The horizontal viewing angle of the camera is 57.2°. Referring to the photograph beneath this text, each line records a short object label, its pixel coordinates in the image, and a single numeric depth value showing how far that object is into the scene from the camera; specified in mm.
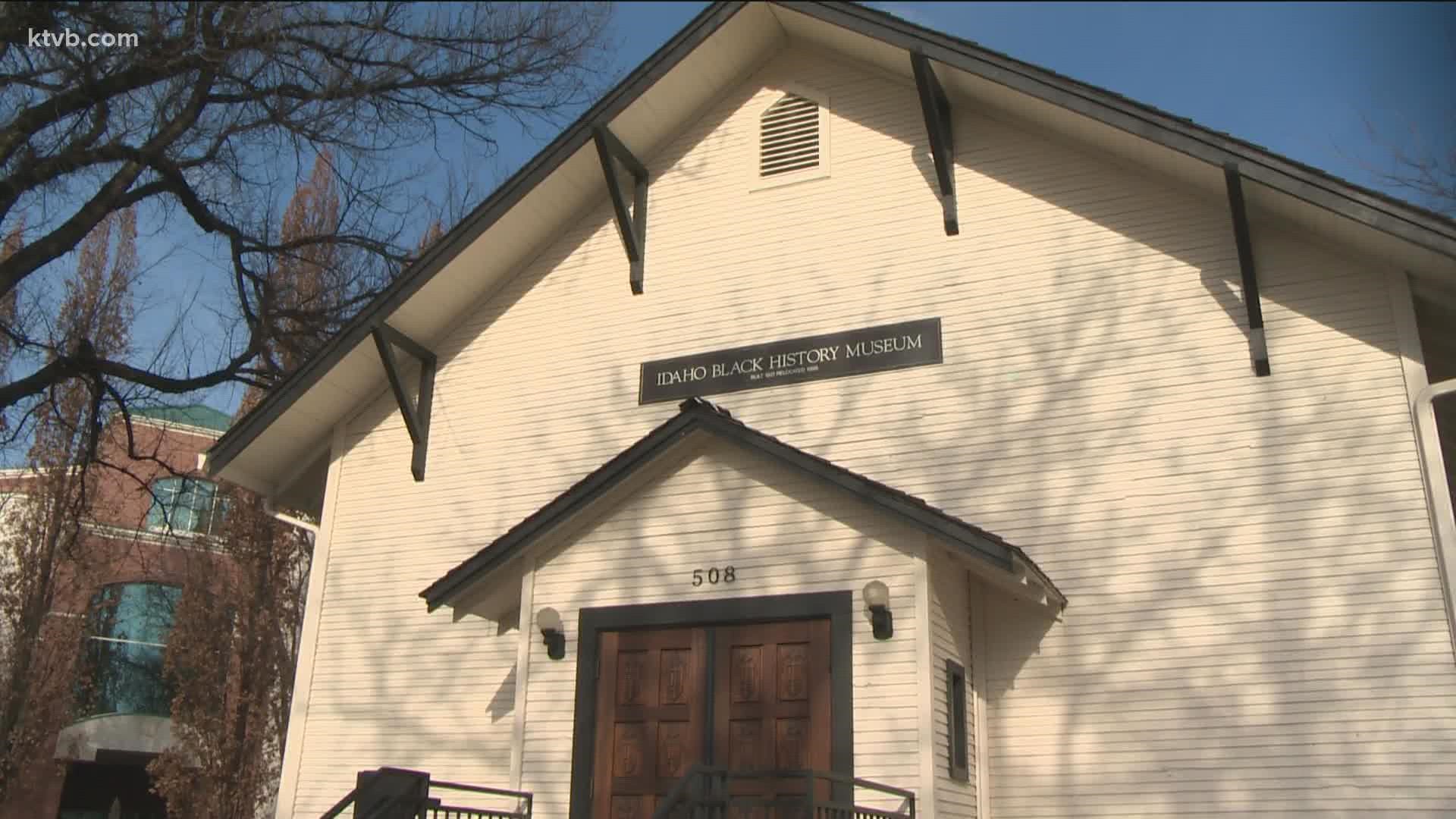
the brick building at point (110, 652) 25500
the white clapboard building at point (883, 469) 10047
